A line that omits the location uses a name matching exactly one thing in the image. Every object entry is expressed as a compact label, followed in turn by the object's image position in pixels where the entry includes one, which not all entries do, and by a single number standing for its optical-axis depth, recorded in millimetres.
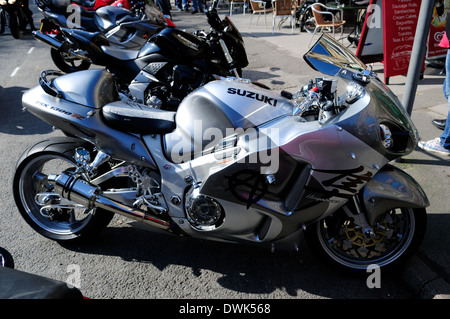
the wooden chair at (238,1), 14634
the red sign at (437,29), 6609
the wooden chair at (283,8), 11172
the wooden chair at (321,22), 8785
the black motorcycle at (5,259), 1875
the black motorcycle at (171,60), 4672
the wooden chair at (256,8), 12214
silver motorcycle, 2152
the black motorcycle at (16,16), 10945
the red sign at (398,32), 5605
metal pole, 3381
